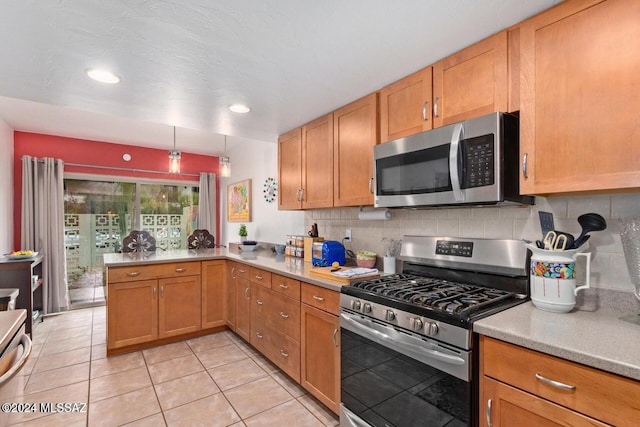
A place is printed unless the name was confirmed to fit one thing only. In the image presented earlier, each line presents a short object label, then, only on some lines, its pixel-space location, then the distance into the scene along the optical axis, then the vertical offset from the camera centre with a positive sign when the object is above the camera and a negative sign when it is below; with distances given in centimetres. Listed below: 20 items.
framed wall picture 461 +15
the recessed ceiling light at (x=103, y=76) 184 +83
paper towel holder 228 -3
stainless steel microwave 143 +23
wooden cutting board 194 -43
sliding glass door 459 -15
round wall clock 399 +27
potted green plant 445 -31
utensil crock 125 -29
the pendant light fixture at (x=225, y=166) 370 +53
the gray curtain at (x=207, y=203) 561 +14
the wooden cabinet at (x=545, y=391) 87 -57
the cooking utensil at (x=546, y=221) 148 -6
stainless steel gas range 124 -55
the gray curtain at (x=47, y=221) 406 -13
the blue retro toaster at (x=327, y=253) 253 -35
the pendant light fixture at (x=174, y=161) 343 +55
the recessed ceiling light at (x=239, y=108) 244 +82
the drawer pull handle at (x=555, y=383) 94 -54
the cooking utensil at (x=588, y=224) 127 -6
